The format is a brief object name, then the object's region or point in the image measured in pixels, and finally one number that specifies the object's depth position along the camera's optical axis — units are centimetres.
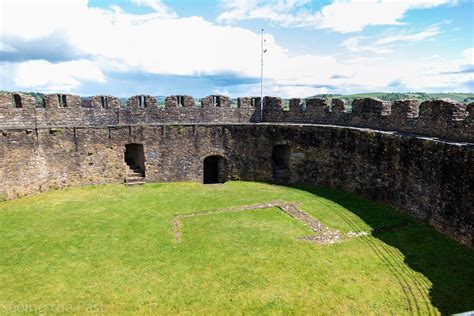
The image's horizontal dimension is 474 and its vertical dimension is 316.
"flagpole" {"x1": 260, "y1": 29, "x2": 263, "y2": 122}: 2117
